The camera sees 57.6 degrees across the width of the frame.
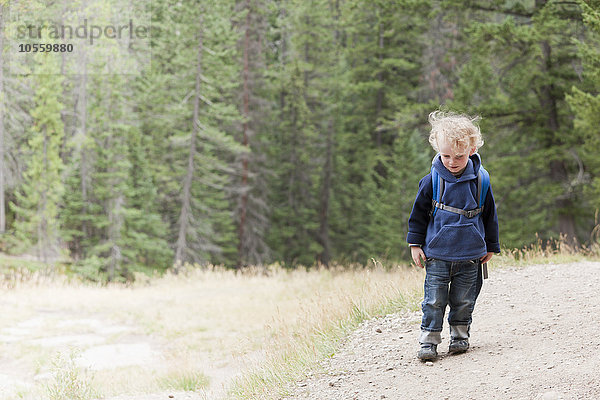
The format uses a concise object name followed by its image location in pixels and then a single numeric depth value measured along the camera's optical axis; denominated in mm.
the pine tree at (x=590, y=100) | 10254
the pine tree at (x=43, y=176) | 22406
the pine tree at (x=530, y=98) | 13586
